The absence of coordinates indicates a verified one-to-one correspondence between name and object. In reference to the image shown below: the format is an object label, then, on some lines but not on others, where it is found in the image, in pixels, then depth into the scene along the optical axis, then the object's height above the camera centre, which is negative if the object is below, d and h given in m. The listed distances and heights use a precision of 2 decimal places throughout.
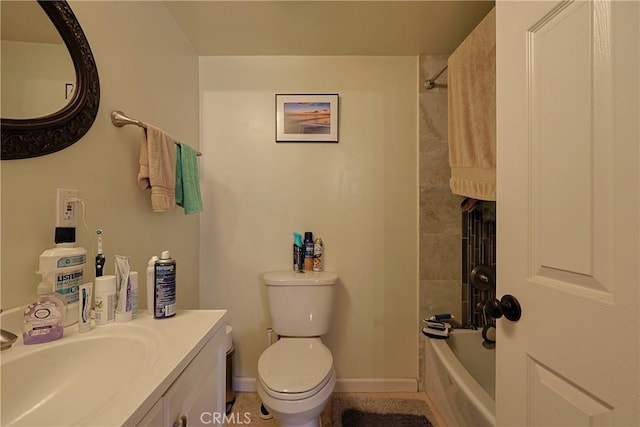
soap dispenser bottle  0.59 -0.23
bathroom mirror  0.64 +0.28
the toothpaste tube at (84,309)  0.67 -0.24
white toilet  1.10 -0.69
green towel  1.23 +0.16
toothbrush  0.79 -0.14
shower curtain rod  1.62 +0.82
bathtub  1.11 -0.81
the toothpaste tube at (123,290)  0.75 -0.22
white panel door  0.45 +0.01
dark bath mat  1.40 -1.10
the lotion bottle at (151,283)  0.78 -0.20
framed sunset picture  1.68 +0.66
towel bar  0.96 +0.34
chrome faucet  0.51 -0.24
